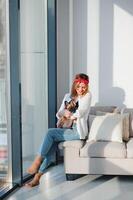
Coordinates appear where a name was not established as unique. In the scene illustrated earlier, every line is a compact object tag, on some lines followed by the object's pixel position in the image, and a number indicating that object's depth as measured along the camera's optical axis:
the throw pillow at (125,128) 4.56
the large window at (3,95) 3.90
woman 4.29
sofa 4.19
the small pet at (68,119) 4.49
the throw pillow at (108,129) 4.40
